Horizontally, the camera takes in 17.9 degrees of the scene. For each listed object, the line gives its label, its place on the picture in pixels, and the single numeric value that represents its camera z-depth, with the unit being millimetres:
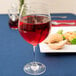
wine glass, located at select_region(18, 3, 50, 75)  670
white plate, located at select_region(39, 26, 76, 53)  788
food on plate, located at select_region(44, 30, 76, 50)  798
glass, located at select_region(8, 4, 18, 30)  1070
